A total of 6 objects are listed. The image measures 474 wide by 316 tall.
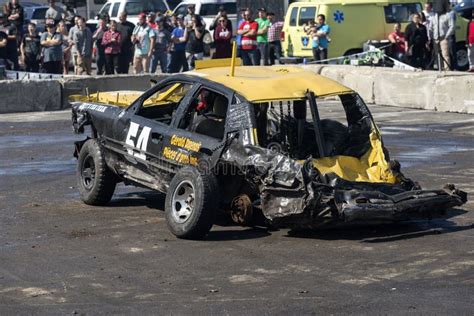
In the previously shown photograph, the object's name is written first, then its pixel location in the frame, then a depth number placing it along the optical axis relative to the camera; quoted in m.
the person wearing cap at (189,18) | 28.25
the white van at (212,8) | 36.69
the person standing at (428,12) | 27.12
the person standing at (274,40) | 31.08
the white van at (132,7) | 37.16
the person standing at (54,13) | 30.58
